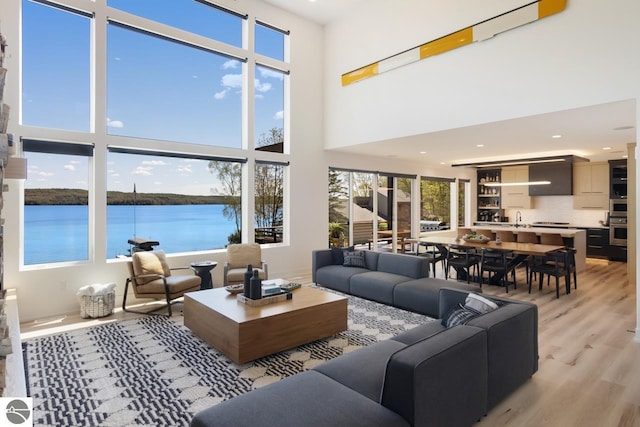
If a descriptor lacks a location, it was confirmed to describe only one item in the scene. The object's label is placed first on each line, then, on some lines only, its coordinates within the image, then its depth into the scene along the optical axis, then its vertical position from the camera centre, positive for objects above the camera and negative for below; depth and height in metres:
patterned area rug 2.62 -1.42
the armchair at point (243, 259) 5.81 -0.78
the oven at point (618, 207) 8.91 +0.13
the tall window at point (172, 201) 5.63 +0.22
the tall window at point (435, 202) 10.48 +0.31
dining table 6.04 -0.62
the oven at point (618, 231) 8.83 -0.48
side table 5.53 -0.90
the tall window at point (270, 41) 7.14 +3.53
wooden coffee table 3.32 -1.10
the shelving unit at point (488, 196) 11.48 +0.53
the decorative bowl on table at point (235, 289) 4.34 -0.93
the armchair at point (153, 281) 4.89 -0.95
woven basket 4.73 -1.22
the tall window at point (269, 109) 7.17 +2.13
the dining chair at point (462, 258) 6.36 -0.84
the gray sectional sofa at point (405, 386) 1.84 -1.03
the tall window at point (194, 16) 5.74 +3.43
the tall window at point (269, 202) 7.19 +0.23
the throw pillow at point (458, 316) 2.80 -0.84
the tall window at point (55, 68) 4.91 +2.09
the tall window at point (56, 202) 4.91 +0.16
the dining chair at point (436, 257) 6.96 -0.88
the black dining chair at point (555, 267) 5.72 -0.92
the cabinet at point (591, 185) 9.39 +0.71
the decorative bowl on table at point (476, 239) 7.06 -0.53
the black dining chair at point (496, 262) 6.09 -0.87
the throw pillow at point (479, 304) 2.88 -0.75
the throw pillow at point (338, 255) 6.54 -0.77
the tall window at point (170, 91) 5.66 +2.15
